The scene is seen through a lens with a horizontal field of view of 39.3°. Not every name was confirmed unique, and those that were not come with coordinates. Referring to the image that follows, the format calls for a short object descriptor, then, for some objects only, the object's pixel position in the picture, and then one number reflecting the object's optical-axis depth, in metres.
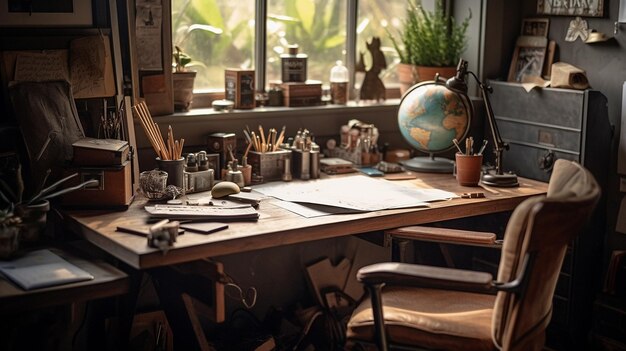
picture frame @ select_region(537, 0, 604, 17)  3.85
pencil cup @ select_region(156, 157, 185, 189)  3.34
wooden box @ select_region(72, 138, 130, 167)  3.05
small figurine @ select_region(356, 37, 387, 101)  4.20
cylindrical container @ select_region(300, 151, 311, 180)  3.70
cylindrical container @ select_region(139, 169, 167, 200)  3.22
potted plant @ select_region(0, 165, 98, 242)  2.86
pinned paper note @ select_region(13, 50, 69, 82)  3.13
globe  3.80
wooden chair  2.50
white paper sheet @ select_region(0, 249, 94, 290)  2.56
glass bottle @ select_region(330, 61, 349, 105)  4.13
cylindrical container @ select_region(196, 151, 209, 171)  3.45
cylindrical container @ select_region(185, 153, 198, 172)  3.43
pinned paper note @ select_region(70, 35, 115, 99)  3.27
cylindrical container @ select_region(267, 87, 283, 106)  3.99
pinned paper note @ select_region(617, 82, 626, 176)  3.75
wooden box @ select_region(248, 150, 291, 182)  3.65
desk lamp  3.68
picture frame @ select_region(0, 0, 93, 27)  3.10
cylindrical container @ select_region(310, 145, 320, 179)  3.71
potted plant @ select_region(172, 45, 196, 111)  3.70
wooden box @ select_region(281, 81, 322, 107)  3.98
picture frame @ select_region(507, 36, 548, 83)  4.18
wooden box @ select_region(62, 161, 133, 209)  3.06
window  3.89
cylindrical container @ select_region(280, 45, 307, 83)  3.99
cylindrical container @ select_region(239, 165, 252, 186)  3.58
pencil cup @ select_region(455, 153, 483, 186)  3.64
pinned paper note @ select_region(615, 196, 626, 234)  3.82
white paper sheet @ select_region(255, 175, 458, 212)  3.28
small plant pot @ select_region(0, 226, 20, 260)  2.74
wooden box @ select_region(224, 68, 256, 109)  3.83
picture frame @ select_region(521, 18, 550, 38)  4.16
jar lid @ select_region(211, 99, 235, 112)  3.76
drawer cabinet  3.77
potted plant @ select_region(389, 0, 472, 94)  4.25
